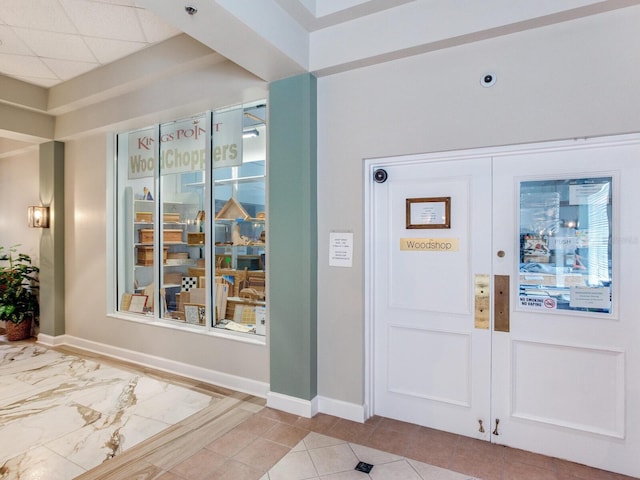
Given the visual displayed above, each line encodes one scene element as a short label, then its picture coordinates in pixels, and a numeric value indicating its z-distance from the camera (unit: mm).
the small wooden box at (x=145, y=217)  4480
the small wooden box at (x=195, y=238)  3941
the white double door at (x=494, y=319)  2213
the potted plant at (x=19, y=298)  5059
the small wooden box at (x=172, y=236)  4160
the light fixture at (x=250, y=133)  3563
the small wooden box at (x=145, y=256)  4430
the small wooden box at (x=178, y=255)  4116
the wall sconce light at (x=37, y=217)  4859
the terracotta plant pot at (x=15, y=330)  5176
